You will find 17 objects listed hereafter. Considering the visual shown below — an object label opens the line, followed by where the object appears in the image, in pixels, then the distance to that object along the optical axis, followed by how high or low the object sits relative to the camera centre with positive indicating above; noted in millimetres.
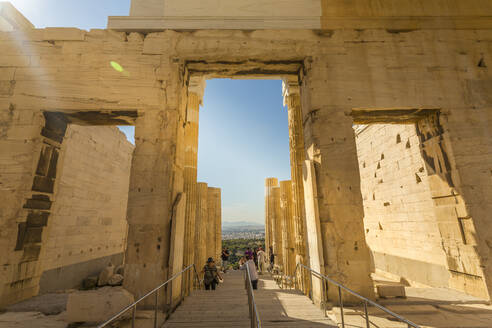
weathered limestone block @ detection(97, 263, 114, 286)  10098 -2037
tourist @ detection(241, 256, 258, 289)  7185 -1399
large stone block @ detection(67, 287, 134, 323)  3881 -1237
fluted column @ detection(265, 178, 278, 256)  21484 +1353
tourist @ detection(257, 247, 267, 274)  13167 -2093
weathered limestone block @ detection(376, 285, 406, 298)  5535 -1549
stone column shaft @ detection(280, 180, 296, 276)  12312 -353
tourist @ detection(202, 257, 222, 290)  7250 -1507
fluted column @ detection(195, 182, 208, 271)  13093 -25
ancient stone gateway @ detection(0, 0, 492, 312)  5379 +3016
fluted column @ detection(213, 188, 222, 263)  23250 +555
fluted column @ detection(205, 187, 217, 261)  20781 +165
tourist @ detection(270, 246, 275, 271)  18994 -2888
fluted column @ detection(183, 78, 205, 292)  9031 +2483
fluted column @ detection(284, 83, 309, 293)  9391 +2554
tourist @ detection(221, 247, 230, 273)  15667 -1985
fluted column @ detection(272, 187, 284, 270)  19575 -508
